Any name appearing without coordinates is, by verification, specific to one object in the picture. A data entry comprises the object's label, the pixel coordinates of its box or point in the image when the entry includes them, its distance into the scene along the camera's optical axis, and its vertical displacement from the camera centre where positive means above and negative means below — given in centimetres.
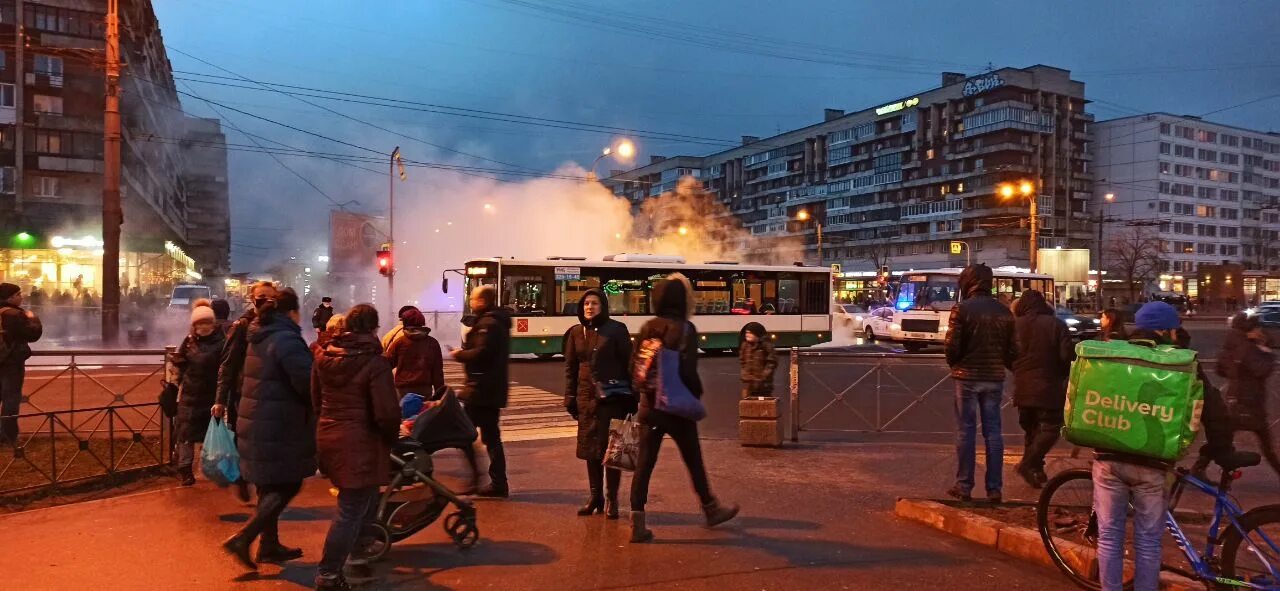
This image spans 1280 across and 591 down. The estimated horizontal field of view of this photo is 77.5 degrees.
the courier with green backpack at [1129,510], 361 -100
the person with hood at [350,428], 418 -72
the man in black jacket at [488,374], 620 -65
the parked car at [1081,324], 2858 -105
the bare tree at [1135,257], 6706 +342
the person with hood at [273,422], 449 -75
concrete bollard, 852 -140
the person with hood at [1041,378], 665 -70
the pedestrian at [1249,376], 647 -65
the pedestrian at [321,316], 1143 -38
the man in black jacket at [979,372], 596 -58
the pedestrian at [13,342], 808 -55
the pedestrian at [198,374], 635 -68
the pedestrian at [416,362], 658 -59
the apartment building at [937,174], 7569 +1284
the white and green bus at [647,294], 2019 -5
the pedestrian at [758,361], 864 -74
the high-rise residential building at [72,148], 3438 +706
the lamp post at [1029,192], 3112 +415
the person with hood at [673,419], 518 -83
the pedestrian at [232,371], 541 -55
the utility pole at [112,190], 1644 +217
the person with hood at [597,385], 561 -67
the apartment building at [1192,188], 8588 +1224
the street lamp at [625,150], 2247 +407
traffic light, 2548 +93
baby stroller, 481 -127
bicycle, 389 -127
